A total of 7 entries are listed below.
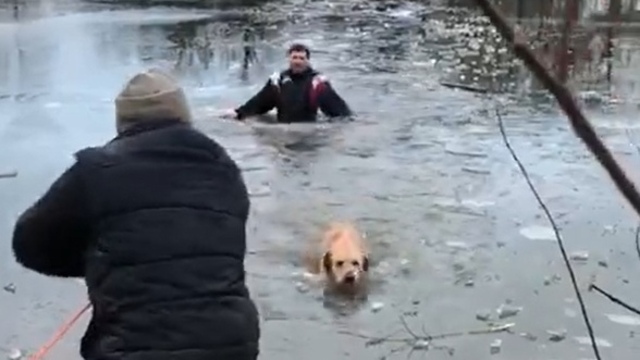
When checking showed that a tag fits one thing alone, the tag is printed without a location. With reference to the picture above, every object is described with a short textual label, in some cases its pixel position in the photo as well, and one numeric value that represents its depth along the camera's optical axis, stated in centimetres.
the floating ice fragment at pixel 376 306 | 827
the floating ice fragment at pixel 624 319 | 813
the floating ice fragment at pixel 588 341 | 777
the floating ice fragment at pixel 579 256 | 939
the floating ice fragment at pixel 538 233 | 995
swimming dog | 872
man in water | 1423
